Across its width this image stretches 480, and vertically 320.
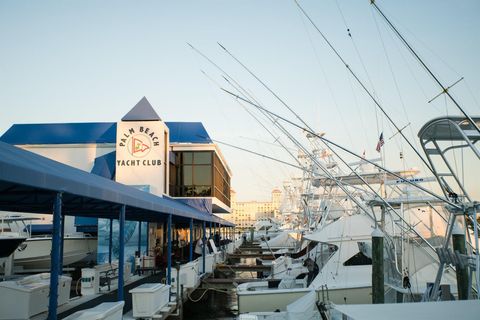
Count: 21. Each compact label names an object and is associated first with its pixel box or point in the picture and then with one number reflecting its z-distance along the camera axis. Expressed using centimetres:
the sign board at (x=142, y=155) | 2756
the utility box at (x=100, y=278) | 1560
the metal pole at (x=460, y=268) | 884
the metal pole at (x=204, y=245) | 2335
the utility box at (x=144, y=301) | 1176
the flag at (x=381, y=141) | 1744
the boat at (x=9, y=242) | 2028
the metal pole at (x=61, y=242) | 1538
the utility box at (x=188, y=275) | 1619
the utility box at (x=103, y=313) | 804
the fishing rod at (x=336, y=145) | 874
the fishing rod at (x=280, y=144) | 1525
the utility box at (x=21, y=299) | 1073
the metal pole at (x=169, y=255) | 1562
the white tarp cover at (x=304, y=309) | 1166
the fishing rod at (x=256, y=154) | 1382
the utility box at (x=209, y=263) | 2417
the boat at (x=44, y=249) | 2561
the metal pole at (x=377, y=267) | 1127
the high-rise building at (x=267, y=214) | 15366
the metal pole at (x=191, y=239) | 1988
